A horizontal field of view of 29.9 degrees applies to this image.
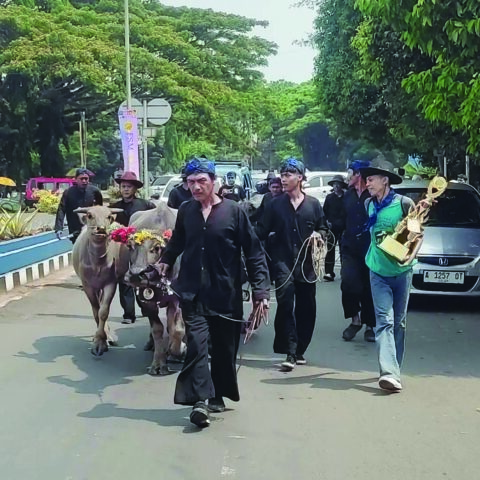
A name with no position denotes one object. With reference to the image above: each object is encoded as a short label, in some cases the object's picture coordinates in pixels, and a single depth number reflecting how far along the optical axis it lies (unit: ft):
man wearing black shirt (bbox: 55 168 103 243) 41.01
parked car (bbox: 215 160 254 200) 82.12
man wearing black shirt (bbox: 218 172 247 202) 36.72
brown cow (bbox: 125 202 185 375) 25.25
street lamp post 83.46
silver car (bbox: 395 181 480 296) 36.83
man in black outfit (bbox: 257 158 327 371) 26.71
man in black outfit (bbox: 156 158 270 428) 20.56
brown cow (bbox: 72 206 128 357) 29.09
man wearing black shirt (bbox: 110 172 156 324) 31.65
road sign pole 72.01
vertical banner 72.23
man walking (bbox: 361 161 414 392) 23.88
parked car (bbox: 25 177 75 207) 125.90
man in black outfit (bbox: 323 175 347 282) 44.11
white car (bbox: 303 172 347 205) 97.73
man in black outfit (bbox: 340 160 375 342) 31.04
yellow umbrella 94.49
